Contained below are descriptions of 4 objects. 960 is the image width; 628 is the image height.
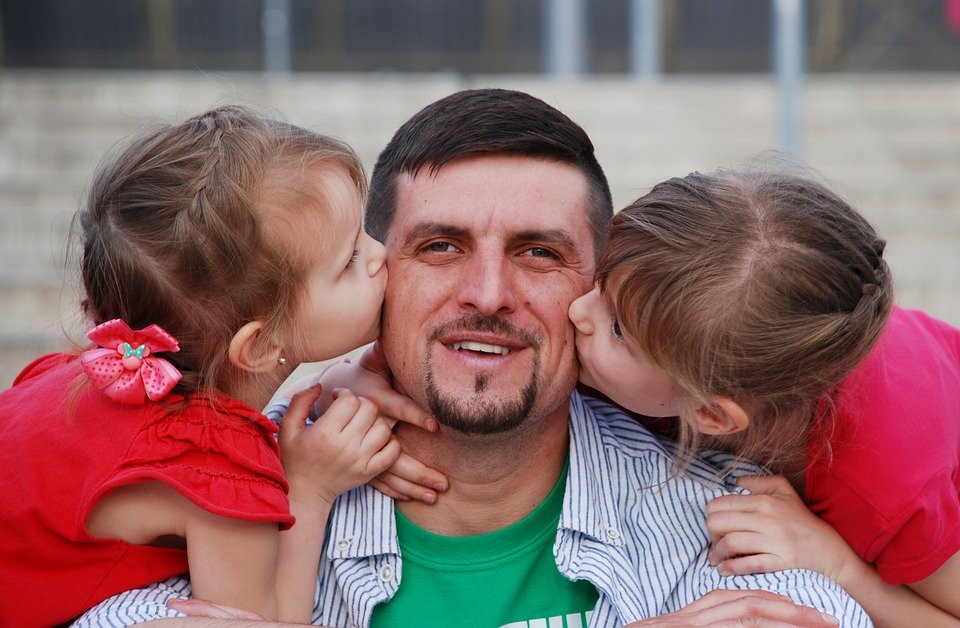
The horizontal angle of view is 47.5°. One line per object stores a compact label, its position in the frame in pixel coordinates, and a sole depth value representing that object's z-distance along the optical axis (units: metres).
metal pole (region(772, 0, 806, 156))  5.78
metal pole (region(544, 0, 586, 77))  11.14
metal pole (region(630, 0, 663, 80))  11.17
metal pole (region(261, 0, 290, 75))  13.01
